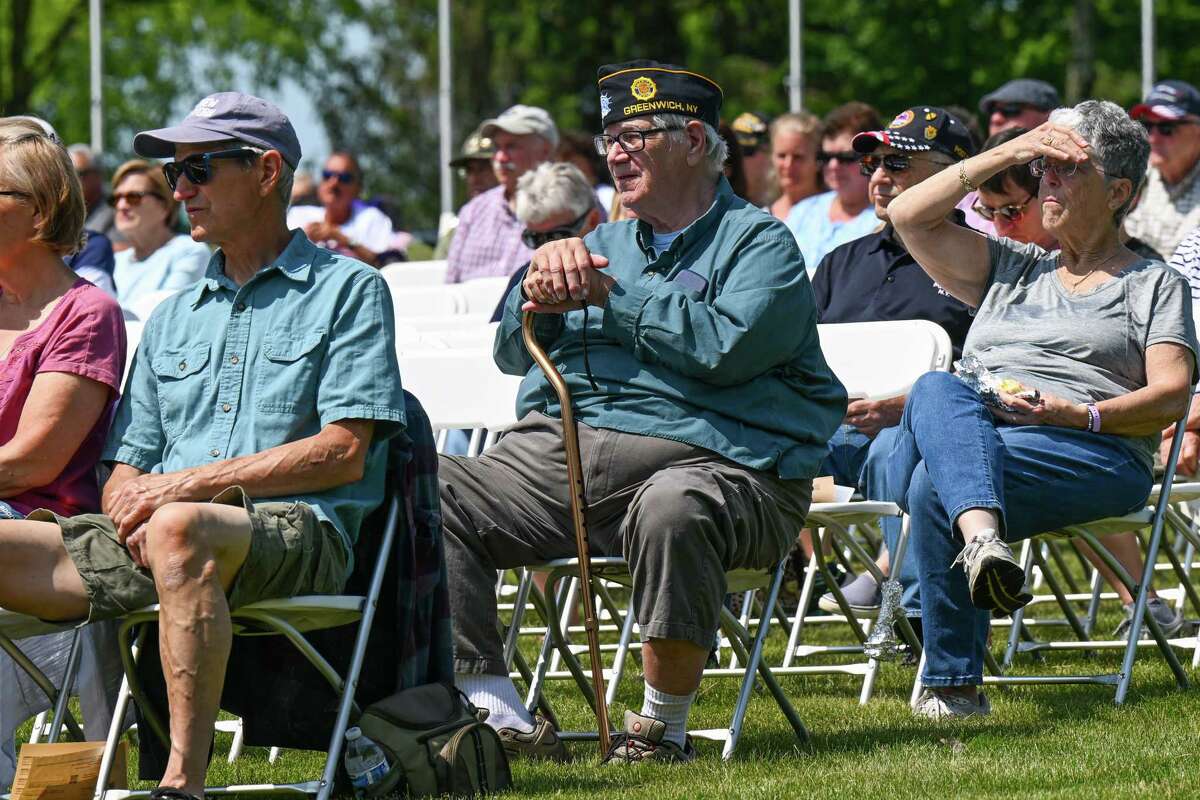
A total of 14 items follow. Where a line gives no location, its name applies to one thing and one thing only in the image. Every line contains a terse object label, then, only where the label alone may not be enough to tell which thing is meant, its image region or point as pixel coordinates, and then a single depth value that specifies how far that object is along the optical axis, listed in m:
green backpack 9.30
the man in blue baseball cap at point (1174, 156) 19.02
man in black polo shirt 13.96
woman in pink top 9.93
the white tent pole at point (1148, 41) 36.37
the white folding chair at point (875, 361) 12.41
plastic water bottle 9.30
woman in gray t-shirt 11.06
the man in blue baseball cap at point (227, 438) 8.58
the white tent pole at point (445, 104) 35.22
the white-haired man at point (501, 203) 21.08
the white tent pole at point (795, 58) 33.66
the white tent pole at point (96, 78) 38.34
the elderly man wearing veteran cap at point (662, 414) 9.94
